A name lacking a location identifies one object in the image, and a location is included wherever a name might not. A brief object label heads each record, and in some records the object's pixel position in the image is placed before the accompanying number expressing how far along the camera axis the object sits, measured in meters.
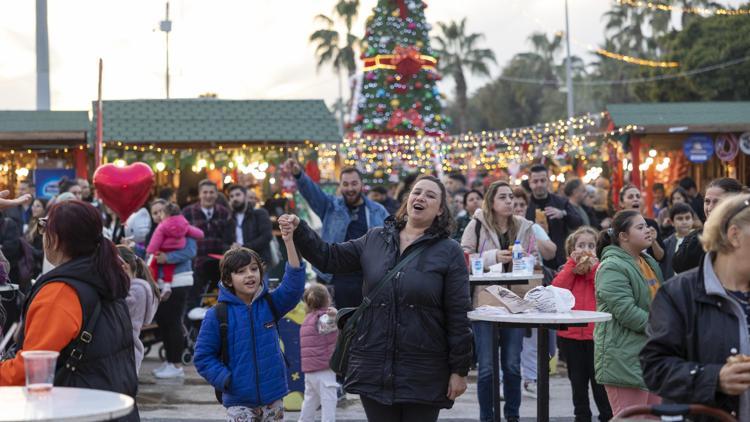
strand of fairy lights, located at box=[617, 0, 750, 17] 30.79
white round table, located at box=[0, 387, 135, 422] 3.87
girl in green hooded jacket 7.00
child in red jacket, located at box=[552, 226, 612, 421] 8.69
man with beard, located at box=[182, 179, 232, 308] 13.26
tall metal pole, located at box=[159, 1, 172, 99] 36.03
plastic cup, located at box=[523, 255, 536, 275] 8.55
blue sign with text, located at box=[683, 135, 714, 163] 23.09
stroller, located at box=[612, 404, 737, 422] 3.96
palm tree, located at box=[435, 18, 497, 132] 61.31
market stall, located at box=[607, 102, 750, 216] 22.84
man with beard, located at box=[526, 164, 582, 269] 11.41
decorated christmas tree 34.62
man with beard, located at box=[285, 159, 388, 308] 9.91
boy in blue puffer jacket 6.66
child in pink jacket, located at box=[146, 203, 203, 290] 12.42
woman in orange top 4.75
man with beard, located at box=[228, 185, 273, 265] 13.38
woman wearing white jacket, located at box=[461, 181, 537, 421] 8.95
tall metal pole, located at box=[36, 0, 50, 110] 24.17
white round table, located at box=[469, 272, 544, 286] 8.24
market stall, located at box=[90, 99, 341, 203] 22.31
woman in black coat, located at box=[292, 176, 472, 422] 5.89
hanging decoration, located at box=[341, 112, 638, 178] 26.67
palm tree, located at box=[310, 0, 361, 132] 62.56
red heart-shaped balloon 12.12
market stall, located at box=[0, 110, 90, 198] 21.83
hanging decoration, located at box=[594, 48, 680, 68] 44.62
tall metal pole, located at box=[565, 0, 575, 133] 46.51
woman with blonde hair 4.13
